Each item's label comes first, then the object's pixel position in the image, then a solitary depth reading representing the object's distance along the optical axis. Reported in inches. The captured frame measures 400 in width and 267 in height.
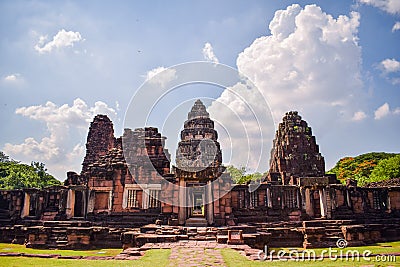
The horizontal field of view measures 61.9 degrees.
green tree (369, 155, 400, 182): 1518.2
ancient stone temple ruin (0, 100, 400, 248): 581.3
